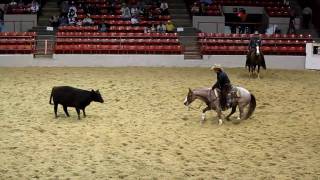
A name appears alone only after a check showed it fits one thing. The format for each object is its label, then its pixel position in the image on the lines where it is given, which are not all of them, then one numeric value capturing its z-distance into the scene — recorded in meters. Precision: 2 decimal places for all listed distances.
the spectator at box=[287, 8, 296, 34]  27.28
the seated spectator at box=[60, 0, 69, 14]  26.94
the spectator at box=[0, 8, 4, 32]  25.86
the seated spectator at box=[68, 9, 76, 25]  26.28
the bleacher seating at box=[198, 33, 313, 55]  24.16
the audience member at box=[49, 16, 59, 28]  26.05
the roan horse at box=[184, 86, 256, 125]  12.38
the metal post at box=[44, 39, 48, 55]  23.72
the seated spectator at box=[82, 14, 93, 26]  25.93
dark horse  19.89
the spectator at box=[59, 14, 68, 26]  26.17
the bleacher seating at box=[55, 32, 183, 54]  23.58
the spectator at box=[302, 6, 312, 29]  28.45
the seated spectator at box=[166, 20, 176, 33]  25.80
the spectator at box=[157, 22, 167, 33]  25.59
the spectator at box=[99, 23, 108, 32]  25.19
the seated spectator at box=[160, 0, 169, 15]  27.75
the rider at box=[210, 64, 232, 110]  12.30
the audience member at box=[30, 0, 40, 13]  27.30
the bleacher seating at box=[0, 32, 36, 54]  23.28
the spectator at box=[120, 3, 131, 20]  26.78
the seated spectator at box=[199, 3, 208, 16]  27.95
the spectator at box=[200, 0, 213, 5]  29.18
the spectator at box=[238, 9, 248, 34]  28.38
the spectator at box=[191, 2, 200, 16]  27.89
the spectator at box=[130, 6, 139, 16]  27.08
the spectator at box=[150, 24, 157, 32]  25.48
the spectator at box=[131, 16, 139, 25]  26.25
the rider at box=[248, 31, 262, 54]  20.22
